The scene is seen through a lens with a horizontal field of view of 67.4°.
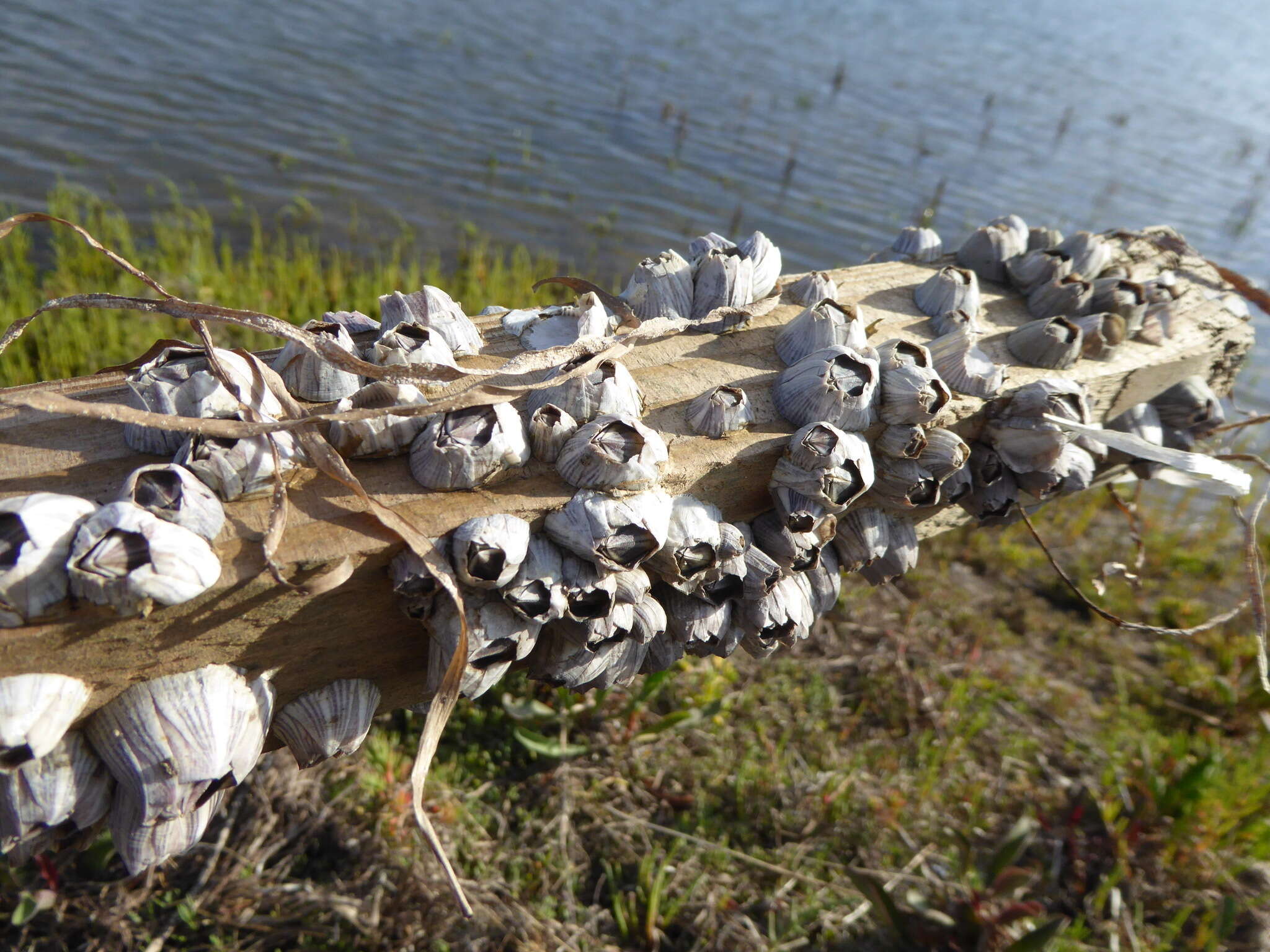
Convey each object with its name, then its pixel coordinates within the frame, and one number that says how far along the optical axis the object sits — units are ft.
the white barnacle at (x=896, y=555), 0.52
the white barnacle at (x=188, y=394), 0.38
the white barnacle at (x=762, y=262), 0.55
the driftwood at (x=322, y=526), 0.35
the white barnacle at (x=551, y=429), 0.42
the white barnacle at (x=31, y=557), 0.32
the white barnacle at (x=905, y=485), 0.49
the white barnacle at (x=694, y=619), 0.46
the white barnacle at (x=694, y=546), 0.43
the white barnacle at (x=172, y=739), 0.35
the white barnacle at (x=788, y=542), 0.47
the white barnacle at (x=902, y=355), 0.49
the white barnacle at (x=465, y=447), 0.40
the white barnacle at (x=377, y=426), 0.40
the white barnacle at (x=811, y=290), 0.57
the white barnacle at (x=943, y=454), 0.49
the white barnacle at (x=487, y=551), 0.38
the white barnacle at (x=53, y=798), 0.34
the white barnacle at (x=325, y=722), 0.40
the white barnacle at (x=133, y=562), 0.32
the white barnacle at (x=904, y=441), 0.48
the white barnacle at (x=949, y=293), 0.59
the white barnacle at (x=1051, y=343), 0.56
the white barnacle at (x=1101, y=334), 0.58
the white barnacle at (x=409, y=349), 0.42
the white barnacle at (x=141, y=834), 0.36
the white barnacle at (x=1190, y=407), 0.64
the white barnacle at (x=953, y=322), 0.57
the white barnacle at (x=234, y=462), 0.37
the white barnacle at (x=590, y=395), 0.43
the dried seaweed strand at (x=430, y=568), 0.37
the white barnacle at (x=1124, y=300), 0.60
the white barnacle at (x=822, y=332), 0.50
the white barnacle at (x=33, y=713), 0.32
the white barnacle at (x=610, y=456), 0.41
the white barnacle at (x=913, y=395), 0.47
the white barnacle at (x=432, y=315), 0.47
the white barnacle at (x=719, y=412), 0.46
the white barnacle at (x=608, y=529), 0.40
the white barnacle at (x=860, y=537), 0.51
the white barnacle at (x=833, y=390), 0.47
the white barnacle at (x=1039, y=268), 0.62
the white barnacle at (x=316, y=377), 0.42
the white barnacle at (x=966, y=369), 0.53
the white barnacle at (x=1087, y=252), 0.64
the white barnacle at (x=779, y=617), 0.47
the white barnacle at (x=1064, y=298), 0.60
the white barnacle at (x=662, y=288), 0.53
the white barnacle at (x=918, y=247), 0.67
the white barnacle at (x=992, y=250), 0.65
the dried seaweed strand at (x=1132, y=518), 0.63
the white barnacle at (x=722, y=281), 0.54
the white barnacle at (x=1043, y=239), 0.67
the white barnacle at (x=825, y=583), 0.51
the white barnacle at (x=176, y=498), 0.35
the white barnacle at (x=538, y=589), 0.39
